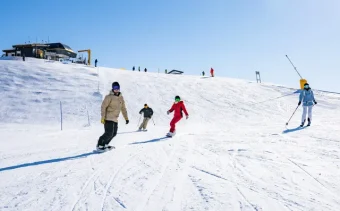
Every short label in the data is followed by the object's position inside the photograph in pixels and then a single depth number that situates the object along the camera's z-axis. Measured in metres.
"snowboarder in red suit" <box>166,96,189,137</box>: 11.30
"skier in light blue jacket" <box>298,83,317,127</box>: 13.02
